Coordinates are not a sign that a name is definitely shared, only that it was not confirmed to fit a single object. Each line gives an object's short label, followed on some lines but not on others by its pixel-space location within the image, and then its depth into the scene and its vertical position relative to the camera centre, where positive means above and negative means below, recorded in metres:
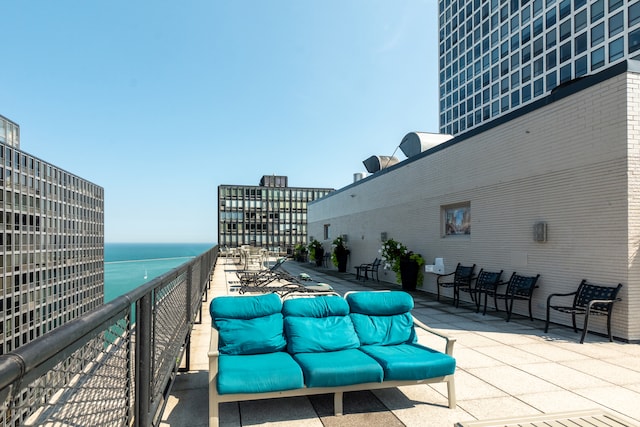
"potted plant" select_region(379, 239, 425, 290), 11.80 -1.05
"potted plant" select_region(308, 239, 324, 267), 22.90 -1.28
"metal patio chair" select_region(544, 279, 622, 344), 5.94 -1.18
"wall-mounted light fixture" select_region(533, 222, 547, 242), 7.45 -0.08
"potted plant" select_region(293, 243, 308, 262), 28.30 -1.66
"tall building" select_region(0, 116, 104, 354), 53.54 -1.56
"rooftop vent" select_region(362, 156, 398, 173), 18.97 +3.39
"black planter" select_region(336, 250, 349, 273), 19.01 -1.40
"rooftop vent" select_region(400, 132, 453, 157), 14.28 +3.36
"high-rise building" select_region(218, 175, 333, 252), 68.00 +3.45
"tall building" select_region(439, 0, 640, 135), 31.41 +18.01
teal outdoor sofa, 3.16 -1.15
